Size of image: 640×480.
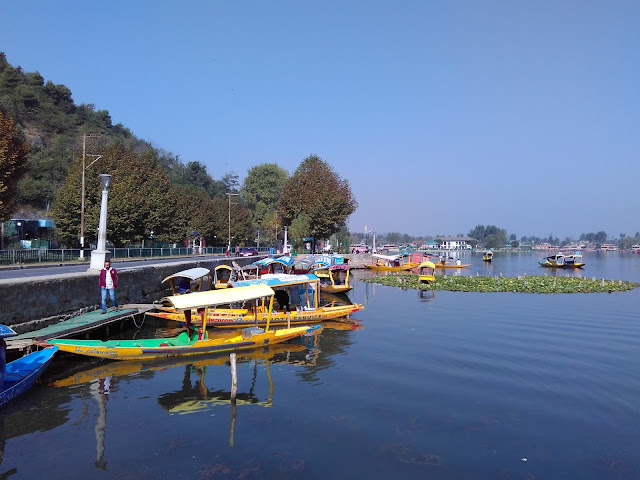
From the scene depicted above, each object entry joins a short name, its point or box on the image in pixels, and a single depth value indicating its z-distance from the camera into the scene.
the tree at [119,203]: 46.38
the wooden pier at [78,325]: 14.46
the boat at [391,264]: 71.00
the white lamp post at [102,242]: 22.94
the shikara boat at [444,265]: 81.25
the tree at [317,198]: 77.81
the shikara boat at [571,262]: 85.74
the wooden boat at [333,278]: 37.50
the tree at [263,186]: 131.12
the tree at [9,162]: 33.05
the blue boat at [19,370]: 11.94
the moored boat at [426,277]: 48.16
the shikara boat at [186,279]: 23.89
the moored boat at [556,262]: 86.81
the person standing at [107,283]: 19.89
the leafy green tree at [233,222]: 86.39
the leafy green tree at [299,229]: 78.50
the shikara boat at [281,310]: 22.29
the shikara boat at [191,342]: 15.85
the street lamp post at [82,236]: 40.81
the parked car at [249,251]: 75.04
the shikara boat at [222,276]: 27.81
